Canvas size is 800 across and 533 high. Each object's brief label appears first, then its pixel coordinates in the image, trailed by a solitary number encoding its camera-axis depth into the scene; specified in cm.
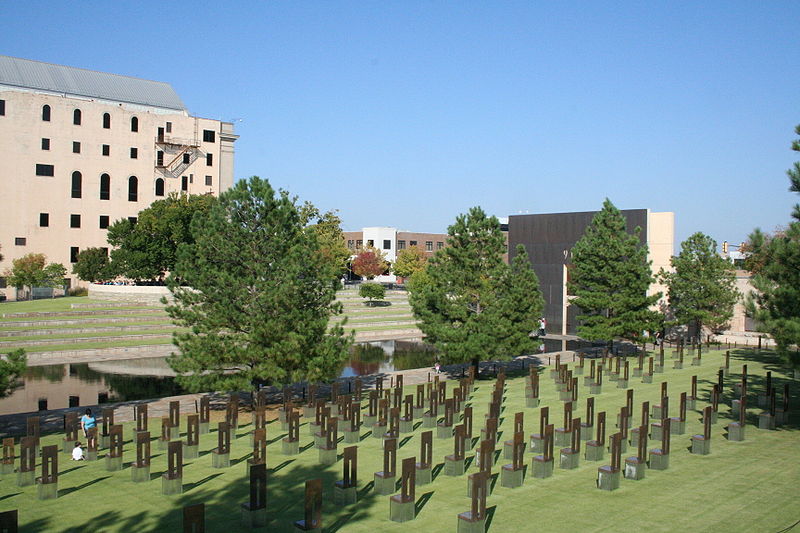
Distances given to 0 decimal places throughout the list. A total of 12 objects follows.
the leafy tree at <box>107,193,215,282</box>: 5691
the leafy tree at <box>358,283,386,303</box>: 6406
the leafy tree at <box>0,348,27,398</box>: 1579
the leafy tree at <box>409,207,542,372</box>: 2912
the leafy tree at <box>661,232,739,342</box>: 4081
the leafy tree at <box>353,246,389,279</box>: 8625
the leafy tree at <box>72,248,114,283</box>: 5856
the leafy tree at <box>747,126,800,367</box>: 1755
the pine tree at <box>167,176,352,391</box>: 2219
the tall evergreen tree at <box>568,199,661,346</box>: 3659
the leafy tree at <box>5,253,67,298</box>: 5784
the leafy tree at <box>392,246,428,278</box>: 8825
